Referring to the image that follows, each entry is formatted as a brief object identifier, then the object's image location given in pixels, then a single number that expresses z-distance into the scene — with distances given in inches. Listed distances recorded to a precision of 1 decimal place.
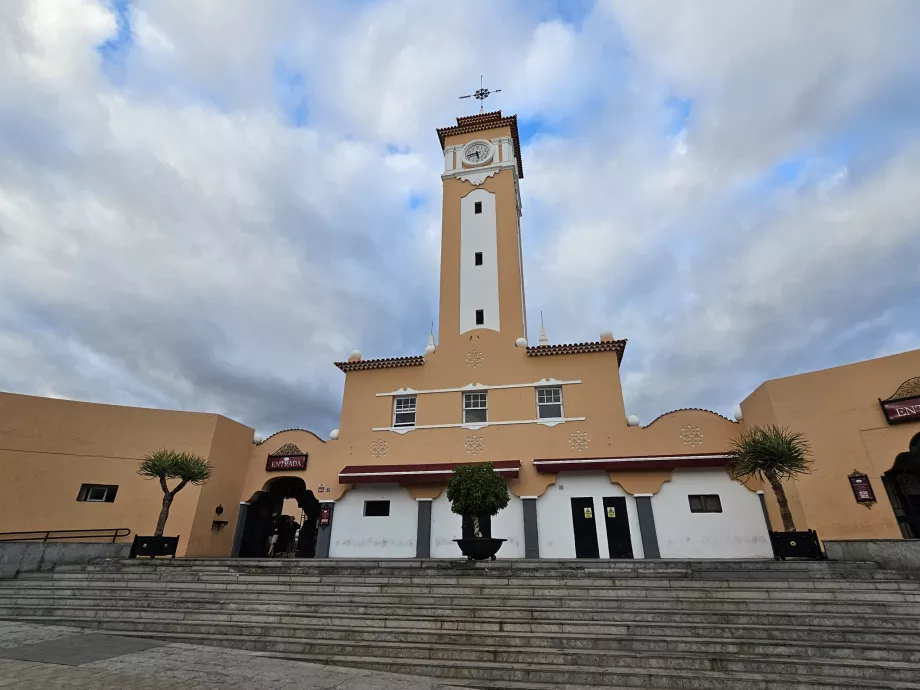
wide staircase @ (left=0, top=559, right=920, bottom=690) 248.1
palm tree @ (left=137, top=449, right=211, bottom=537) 626.2
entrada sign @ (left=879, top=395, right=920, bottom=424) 526.0
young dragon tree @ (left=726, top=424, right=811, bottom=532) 489.7
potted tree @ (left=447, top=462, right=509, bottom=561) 483.5
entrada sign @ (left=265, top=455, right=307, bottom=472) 778.8
